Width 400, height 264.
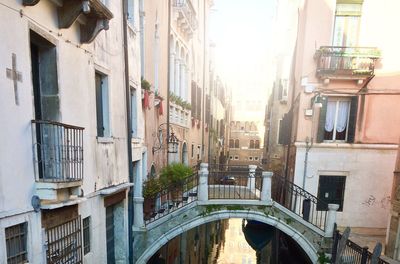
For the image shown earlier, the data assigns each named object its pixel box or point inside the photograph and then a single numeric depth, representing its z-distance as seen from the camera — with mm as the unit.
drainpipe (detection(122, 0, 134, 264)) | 6887
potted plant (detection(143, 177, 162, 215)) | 8500
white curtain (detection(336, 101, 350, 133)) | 10375
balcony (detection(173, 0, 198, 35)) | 12317
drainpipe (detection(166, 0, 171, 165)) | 11688
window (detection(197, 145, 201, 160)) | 19319
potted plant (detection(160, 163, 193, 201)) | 8952
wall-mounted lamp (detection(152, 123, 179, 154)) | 10672
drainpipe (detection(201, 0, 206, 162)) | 20453
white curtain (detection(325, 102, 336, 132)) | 10398
